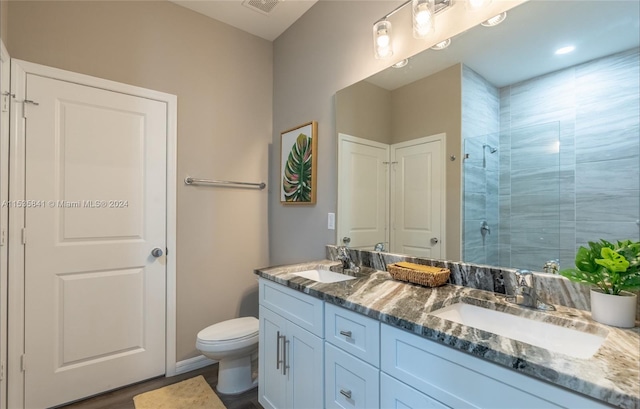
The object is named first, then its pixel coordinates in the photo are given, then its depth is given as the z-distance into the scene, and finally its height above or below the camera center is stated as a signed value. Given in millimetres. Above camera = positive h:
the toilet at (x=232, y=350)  1908 -944
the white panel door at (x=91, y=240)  1796 -238
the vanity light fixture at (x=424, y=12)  1468 +964
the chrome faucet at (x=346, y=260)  1800 -341
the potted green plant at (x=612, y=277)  863 -213
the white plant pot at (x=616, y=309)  880 -306
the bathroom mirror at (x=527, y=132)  989 +302
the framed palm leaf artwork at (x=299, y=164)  2223 +331
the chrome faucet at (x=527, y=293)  1071 -318
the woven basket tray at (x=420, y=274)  1344 -318
